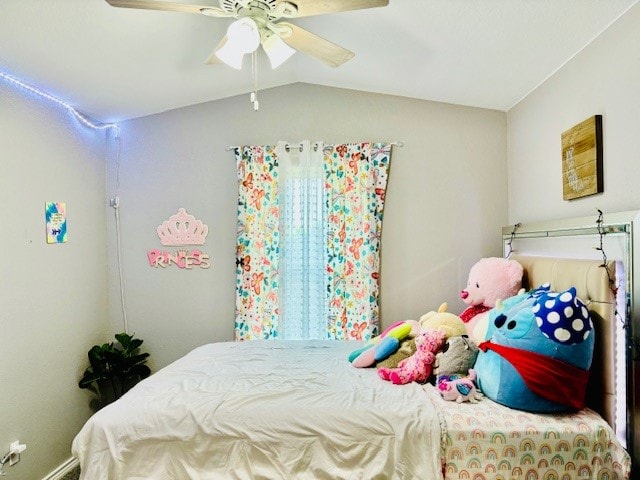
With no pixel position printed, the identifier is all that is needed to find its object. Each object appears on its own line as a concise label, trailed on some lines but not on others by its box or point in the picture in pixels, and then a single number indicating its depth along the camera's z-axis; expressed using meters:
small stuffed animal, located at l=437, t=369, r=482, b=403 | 1.72
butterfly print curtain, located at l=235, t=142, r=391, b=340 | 2.96
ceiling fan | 1.47
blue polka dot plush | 1.58
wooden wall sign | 1.85
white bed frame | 1.58
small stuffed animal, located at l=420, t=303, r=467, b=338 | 2.16
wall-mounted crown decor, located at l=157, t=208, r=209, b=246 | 3.10
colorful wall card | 2.53
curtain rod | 3.01
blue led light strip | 2.25
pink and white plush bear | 2.36
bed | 1.55
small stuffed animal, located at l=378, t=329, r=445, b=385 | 1.97
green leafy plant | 2.85
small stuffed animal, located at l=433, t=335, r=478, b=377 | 1.90
